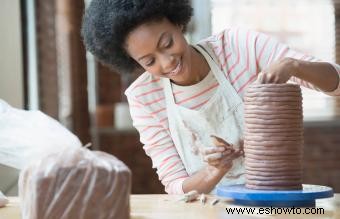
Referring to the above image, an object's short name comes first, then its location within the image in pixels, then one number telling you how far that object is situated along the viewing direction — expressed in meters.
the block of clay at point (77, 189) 1.67
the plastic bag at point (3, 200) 2.19
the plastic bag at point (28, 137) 1.82
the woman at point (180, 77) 2.41
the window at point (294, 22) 6.17
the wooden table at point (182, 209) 1.92
